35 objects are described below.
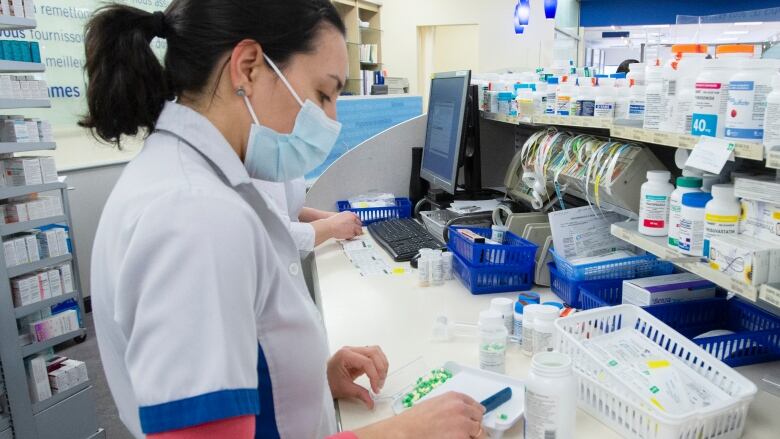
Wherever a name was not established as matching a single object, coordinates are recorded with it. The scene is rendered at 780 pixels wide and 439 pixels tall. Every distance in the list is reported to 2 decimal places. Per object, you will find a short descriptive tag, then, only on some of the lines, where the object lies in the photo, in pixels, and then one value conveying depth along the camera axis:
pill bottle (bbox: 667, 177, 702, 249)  1.17
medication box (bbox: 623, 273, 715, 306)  1.37
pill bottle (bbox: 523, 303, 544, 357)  1.30
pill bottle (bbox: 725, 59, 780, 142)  0.96
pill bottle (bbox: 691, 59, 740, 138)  1.03
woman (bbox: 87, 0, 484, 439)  0.62
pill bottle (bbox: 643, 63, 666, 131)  1.23
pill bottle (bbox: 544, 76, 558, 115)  1.75
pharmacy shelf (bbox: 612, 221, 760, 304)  1.01
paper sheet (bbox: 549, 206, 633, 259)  1.62
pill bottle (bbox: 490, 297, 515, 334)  1.38
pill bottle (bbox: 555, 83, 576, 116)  1.67
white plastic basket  0.93
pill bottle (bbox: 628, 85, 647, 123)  1.35
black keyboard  2.11
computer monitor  2.21
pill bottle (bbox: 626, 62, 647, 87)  1.35
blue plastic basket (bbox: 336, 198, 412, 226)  2.66
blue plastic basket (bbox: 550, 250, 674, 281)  1.54
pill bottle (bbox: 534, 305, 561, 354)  1.25
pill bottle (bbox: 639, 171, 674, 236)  1.27
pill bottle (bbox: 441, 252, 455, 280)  1.88
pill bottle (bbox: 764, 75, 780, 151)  0.91
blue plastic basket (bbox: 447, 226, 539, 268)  1.72
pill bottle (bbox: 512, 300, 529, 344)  1.38
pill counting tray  1.03
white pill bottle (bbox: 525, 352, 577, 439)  0.90
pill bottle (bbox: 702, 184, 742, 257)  1.07
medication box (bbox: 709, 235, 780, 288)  0.97
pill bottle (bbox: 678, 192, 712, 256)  1.13
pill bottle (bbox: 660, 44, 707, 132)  1.16
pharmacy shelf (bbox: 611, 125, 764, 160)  0.95
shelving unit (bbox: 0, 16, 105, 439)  2.37
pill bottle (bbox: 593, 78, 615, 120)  1.48
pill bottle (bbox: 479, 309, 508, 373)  1.22
